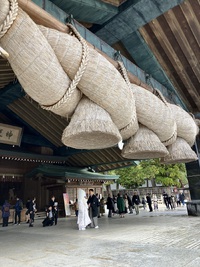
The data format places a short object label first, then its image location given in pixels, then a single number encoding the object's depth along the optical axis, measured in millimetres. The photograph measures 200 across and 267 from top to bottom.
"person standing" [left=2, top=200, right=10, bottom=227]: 10859
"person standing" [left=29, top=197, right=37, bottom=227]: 9978
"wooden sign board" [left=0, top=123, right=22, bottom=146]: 10976
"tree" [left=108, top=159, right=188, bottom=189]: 25750
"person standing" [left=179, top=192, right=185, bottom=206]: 21670
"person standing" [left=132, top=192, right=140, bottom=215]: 14112
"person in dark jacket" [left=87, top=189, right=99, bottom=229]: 8281
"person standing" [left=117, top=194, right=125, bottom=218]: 12508
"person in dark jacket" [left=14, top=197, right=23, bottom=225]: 11430
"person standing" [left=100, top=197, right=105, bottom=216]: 15128
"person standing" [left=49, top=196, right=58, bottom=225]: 10109
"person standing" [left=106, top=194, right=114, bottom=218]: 13164
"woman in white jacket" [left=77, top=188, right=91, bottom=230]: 7783
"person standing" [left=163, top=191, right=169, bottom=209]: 17941
